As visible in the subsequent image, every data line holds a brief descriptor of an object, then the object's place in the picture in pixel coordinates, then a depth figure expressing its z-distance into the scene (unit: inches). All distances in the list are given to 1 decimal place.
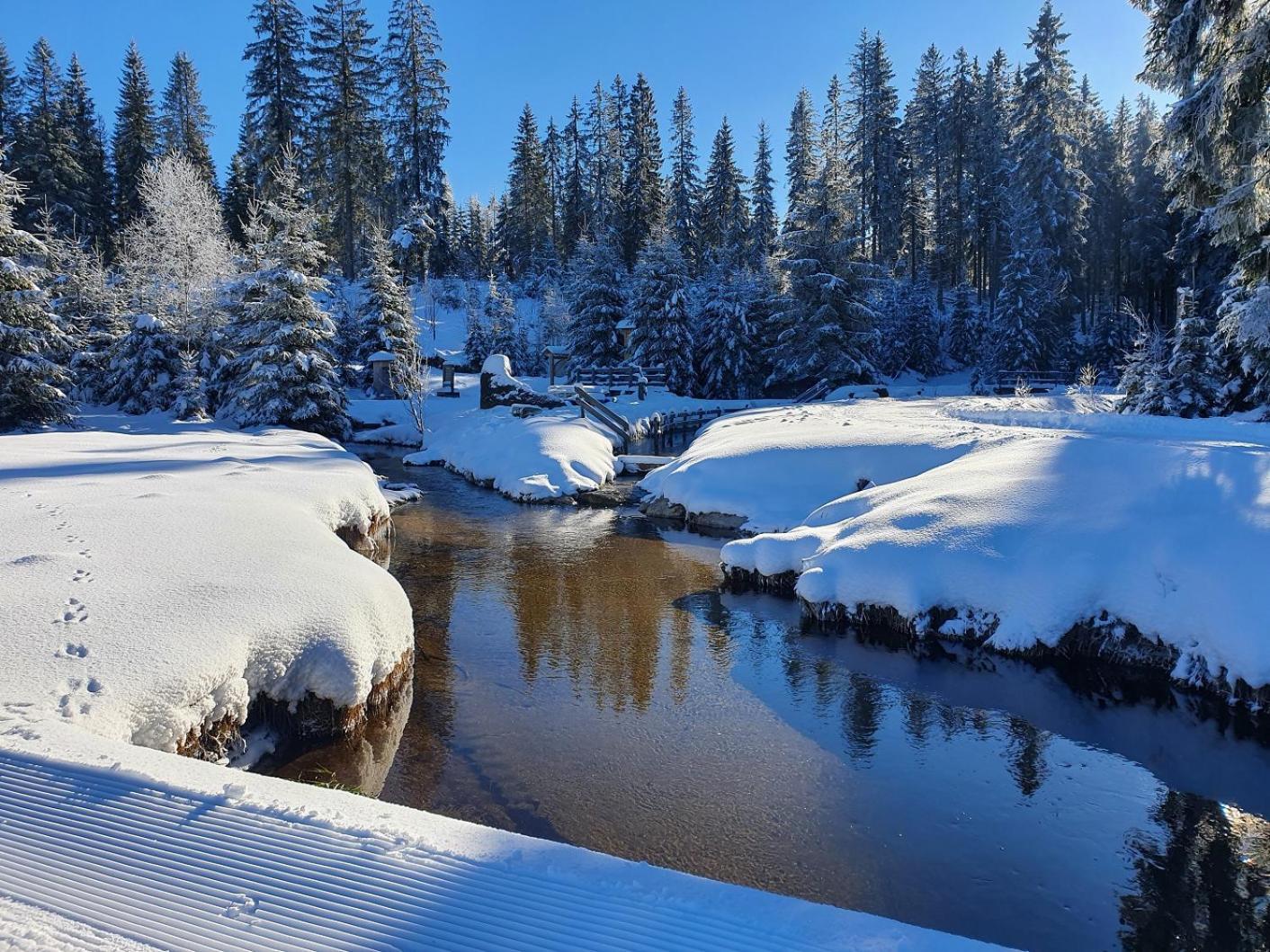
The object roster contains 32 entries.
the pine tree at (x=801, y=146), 2084.2
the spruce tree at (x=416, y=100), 1863.9
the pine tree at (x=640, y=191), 1893.5
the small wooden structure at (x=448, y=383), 1310.3
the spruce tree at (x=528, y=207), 2209.6
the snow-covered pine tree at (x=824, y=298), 1411.2
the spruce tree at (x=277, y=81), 1727.4
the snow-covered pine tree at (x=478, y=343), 1583.4
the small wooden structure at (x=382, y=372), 1231.5
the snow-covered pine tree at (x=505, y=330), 1568.7
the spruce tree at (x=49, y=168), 1635.1
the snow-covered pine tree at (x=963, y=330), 1704.0
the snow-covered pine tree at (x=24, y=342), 711.7
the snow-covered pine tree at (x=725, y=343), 1464.1
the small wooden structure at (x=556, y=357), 1294.3
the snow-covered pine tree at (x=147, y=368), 981.8
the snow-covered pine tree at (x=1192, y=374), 729.6
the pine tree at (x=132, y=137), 1763.0
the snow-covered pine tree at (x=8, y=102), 1744.6
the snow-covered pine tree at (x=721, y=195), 2066.9
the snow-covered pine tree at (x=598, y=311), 1523.1
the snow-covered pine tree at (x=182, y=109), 1987.0
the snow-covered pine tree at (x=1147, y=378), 747.4
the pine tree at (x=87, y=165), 1708.9
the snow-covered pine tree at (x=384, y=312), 1311.5
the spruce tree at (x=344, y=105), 1749.5
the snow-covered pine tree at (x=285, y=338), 920.9
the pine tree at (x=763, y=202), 2039.9
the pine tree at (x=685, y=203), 1959.9
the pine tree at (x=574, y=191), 2288.4
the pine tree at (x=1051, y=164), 1460.4
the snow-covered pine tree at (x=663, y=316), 1425.9
